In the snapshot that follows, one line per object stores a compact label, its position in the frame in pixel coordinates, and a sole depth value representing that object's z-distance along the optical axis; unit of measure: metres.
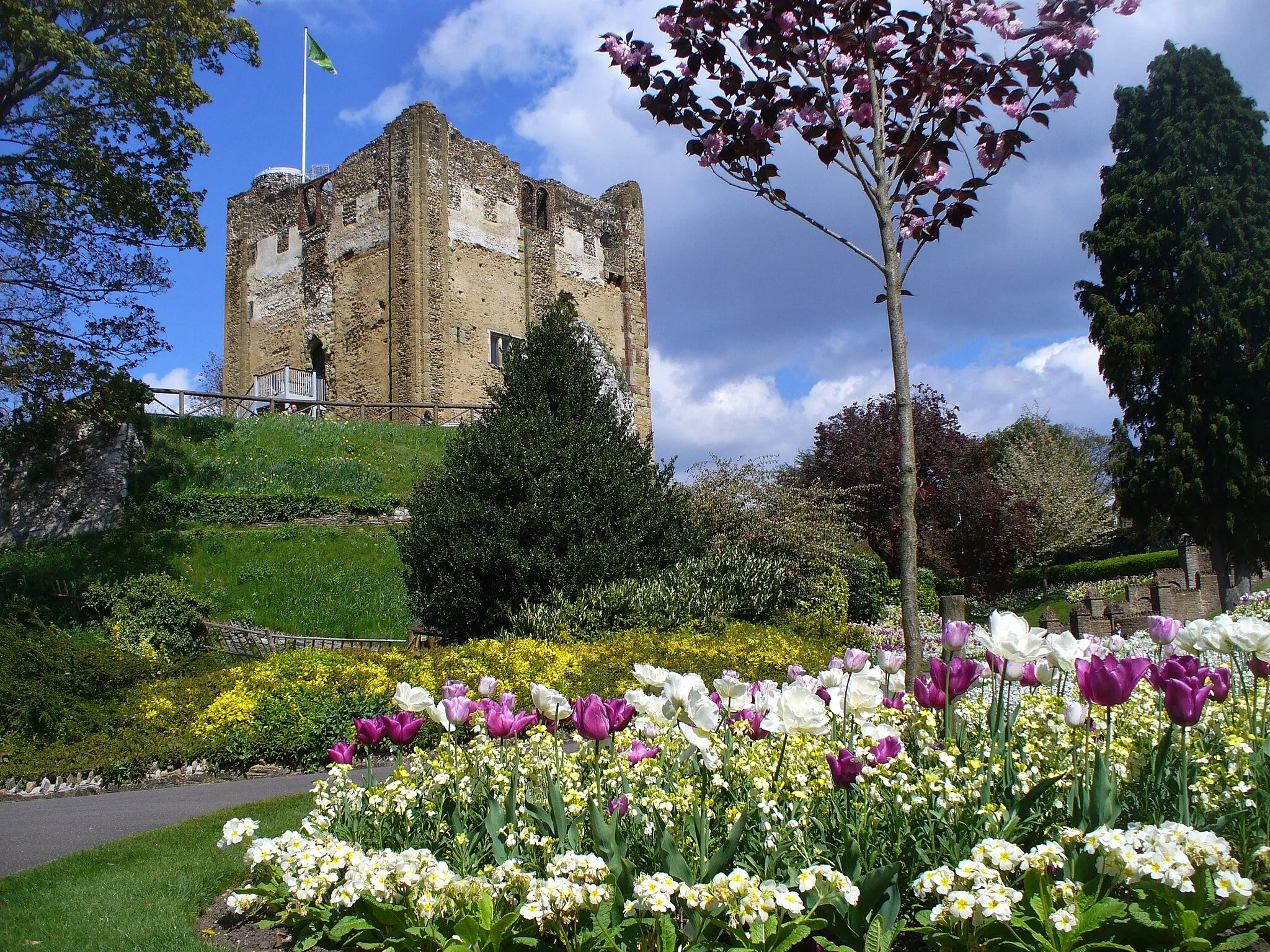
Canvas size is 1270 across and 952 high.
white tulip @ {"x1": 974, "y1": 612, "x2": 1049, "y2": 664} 3.11
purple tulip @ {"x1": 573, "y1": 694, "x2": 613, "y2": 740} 3.20
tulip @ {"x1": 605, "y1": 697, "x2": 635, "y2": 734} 3.29
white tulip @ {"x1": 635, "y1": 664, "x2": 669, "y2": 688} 3.35
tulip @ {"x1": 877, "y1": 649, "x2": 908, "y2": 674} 3.67
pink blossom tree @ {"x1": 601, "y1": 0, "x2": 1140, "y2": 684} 4.58
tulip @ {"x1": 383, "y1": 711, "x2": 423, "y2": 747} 3.44
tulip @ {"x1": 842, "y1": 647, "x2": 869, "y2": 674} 3.44
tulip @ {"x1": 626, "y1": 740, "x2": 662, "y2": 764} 3.20
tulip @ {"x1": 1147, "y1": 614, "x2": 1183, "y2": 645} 3.35
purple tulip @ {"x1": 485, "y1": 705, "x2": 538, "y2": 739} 3.29
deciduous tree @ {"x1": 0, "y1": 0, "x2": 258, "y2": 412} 14.96
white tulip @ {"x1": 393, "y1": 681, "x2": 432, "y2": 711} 3.45
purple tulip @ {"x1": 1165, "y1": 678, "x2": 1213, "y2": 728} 2.76
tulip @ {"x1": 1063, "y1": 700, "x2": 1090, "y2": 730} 2.96
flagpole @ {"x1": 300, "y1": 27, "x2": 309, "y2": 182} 36.28
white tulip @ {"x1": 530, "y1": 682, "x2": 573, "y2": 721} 3.34
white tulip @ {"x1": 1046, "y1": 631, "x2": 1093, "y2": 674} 3.10
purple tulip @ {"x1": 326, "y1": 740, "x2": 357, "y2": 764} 3.73
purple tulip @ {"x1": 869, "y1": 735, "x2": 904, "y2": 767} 2.94
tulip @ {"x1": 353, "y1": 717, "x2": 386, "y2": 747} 3.56
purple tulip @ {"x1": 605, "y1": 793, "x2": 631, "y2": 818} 3.07
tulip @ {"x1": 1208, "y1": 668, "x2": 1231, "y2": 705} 2.96
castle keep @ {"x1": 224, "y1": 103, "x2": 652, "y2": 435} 29.89
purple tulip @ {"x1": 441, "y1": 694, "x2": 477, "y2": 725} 3.39
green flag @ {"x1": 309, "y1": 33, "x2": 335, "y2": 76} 35.03
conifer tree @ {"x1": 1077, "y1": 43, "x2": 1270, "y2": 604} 21.11
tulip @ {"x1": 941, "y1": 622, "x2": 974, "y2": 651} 3.43
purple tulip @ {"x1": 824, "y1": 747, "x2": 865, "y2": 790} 2.81
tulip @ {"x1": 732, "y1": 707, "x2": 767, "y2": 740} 3.20
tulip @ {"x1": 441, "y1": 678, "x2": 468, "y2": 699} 3.54
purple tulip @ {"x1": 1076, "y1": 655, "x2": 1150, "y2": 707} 2.78
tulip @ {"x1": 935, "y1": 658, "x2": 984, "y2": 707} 3.39
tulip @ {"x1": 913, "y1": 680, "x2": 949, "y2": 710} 3.43
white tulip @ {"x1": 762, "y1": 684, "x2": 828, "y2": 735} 2.87
